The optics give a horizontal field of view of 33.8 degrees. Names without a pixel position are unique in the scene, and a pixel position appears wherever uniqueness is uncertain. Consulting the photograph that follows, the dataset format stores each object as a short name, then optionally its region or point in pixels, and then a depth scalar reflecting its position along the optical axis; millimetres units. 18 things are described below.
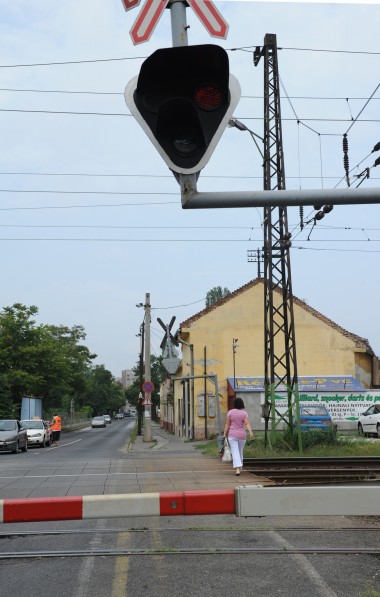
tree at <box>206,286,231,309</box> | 70188
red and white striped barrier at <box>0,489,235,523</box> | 4141
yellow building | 36375
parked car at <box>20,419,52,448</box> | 29703
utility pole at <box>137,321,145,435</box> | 43981
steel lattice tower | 18047
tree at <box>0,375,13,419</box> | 43125
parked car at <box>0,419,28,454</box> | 24281
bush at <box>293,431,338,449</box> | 19528
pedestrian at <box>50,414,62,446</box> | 30594
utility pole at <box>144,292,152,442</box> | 32500
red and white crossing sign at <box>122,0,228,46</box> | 3580
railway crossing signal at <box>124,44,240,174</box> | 3594
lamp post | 35022
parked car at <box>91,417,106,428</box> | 77869
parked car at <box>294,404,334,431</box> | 25578
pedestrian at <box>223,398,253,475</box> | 12789
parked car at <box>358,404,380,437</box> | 26672
